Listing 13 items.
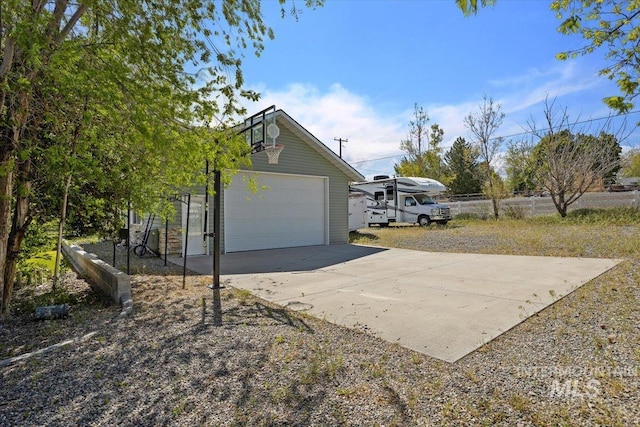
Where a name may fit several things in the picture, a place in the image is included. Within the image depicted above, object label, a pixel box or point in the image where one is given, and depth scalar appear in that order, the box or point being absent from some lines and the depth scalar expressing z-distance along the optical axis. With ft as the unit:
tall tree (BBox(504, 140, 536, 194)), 72.76
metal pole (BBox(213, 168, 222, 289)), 20.04
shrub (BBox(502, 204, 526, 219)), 62.12
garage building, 35.86
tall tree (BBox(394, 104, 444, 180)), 106.83
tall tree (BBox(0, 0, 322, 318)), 11.18
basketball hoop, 27.01
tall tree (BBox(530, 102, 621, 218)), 54.85
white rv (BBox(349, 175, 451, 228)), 63.98
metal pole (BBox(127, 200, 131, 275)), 19.02
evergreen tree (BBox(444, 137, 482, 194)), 112.06
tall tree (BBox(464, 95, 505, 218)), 75.00
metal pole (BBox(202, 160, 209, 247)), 19.40
